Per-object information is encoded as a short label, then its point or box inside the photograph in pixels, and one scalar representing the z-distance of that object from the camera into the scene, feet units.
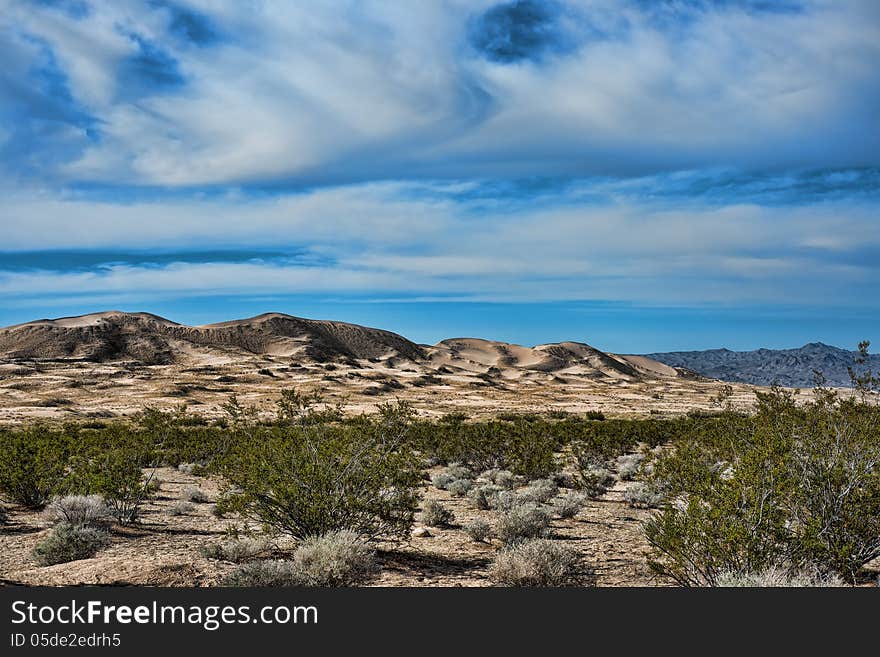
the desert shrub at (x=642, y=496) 47.88
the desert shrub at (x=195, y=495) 49.78
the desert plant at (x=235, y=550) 30.27
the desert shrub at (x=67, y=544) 30.22
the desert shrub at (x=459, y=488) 55.21
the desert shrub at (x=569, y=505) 44.45
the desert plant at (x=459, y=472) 64.18
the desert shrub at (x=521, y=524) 36.04
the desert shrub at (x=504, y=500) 43.80
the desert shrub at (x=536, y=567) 26.71
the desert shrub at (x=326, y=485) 30.22
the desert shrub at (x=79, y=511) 37.01
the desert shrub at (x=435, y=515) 40.42
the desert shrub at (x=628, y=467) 65.31
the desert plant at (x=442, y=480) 59.52
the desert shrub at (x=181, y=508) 43.80
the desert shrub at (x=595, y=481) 55.26
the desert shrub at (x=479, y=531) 36.24
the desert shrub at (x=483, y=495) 48.82
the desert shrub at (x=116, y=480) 39.50
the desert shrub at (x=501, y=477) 59.47
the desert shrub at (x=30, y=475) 44.62
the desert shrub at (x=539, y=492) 48.08
